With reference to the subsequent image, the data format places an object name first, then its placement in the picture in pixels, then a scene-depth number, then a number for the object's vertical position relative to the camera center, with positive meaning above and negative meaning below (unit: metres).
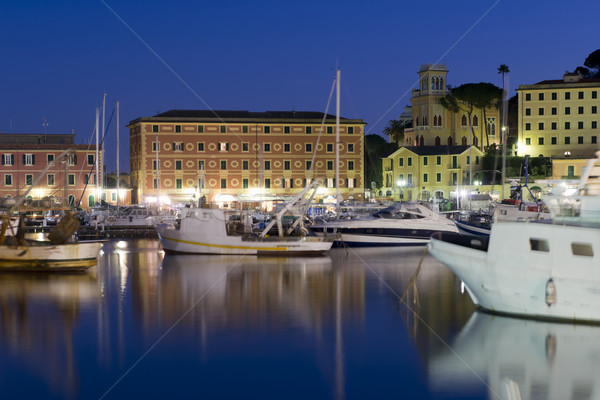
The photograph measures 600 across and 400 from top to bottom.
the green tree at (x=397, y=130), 141.88 +8.82
